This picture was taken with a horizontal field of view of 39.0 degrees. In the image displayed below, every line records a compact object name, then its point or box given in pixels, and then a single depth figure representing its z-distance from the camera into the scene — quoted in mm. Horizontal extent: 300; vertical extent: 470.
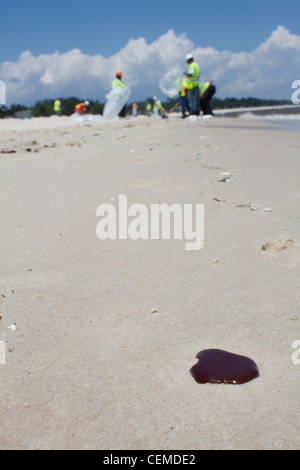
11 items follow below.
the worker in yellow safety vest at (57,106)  22125
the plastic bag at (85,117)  15555
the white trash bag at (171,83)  16391
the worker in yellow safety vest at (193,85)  12578
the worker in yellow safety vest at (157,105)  23695
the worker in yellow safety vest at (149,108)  27241
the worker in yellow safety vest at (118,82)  14336
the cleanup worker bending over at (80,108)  16219
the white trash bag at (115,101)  14816
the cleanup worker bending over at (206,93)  13258
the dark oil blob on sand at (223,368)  1268
